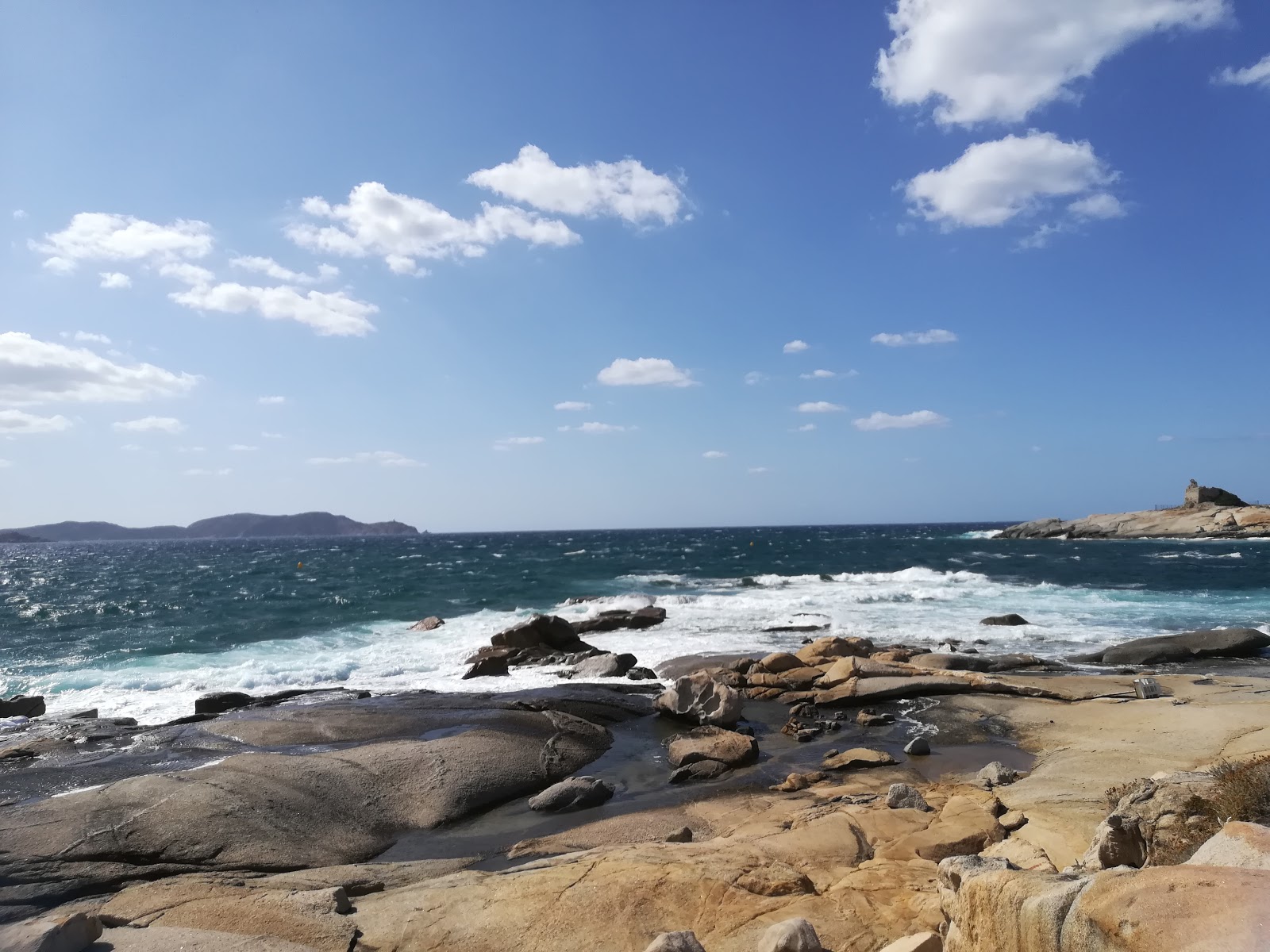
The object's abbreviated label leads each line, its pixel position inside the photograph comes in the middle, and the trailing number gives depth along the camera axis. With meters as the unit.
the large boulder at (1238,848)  4.20
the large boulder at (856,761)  12.35
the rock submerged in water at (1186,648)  21.00
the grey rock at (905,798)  9.61
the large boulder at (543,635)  24.20
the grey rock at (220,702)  16.81
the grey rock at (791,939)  5.54
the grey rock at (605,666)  20.73
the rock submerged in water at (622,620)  29.39
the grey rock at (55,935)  5.62
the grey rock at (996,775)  10.63
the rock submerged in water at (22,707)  16.92
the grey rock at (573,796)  10.68
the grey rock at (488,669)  21.03
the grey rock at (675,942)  5.53
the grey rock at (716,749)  12.77
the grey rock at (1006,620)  28.06
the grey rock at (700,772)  12.08
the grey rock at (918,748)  13.02
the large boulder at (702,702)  15.29
